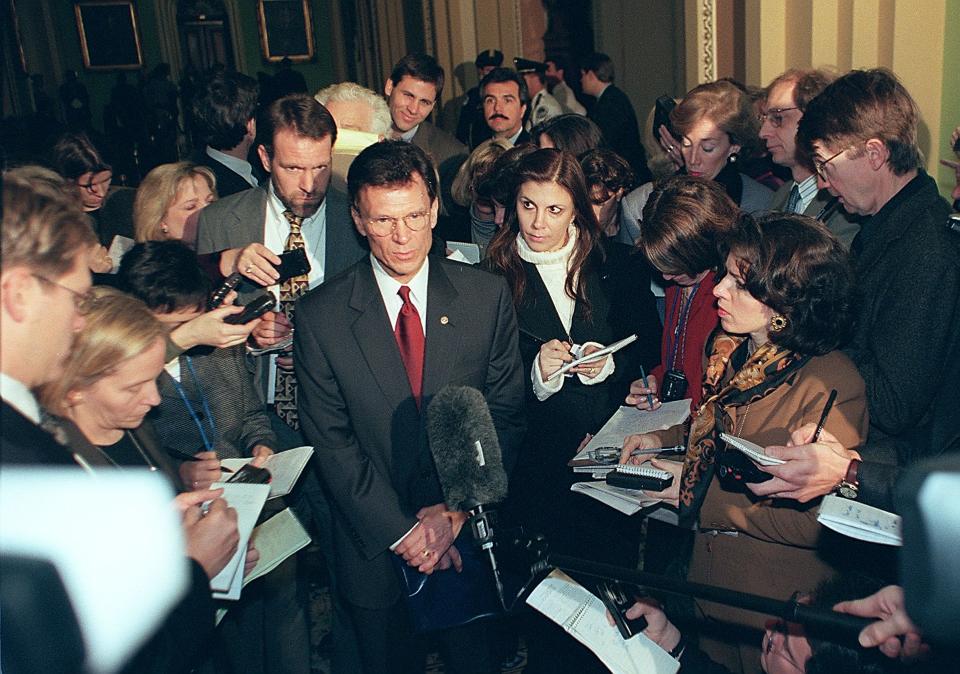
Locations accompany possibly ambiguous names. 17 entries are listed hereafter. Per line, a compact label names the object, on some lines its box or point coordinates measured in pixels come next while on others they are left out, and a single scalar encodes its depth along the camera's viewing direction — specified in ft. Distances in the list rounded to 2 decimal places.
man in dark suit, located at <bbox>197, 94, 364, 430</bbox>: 10.32
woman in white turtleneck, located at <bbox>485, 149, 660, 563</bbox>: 9.87
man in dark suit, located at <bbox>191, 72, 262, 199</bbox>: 14.30
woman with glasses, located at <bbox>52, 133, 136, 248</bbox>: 13.78
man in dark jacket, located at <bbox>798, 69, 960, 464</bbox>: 7.46
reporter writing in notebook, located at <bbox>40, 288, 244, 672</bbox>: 5.89
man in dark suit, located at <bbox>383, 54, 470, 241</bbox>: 17.17
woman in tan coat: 7.08
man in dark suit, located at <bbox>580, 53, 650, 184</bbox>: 20.94
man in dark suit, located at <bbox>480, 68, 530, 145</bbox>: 18.53
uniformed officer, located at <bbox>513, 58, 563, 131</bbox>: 22.08
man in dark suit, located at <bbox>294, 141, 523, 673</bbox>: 8.24
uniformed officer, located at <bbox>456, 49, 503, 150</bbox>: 22.31
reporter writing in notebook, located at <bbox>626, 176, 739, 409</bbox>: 9.30
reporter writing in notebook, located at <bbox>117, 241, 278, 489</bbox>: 8.81
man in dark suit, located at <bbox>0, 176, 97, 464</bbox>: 3.88
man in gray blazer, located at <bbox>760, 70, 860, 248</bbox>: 11.02
